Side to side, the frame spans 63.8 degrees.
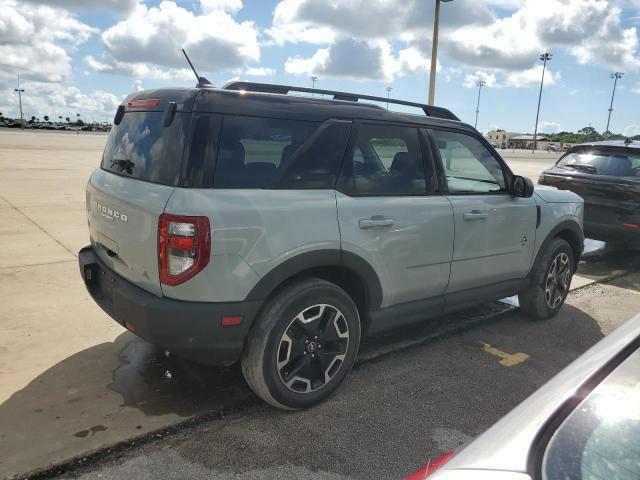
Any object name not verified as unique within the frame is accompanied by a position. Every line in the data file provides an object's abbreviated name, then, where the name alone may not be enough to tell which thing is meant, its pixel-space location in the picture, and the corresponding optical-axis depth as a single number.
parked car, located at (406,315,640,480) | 1.15
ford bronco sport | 2.64
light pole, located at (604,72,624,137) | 86.62
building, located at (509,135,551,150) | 101.50
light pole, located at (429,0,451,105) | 15.91
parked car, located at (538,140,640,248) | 6.54
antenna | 3.16
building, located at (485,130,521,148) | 93.45
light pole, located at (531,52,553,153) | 73.81
